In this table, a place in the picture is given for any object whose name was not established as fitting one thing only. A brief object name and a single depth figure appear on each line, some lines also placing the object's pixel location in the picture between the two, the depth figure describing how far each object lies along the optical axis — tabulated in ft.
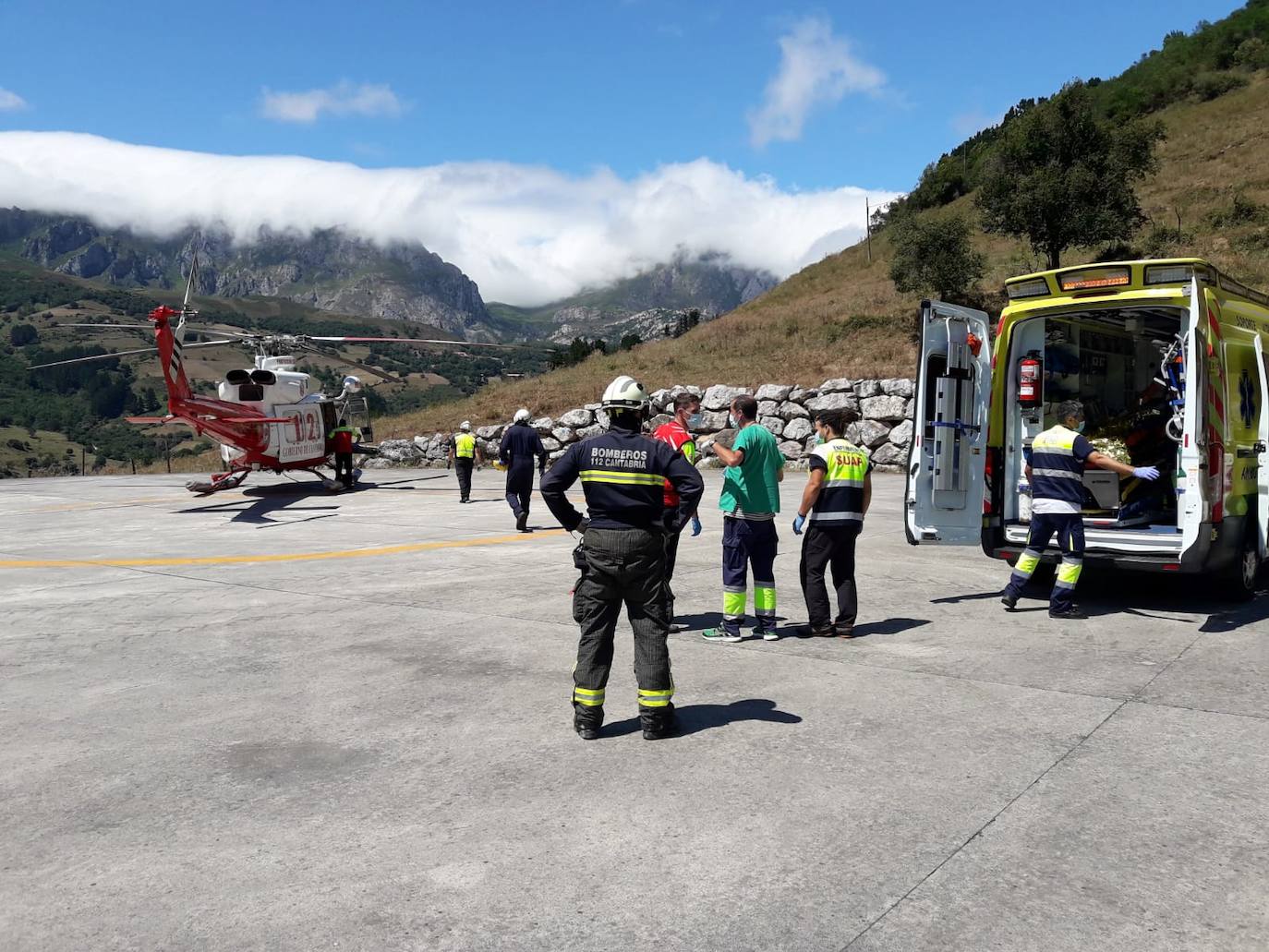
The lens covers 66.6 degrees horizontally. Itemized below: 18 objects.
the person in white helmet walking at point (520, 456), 45.29
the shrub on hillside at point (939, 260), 124.77
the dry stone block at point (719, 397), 95.71
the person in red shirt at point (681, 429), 25.39
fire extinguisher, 29.76
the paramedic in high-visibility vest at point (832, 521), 23.82
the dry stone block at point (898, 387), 85.87
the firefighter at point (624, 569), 16.26
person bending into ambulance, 25.49
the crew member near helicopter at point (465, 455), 60.90
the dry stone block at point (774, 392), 92.79
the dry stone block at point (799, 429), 88.94
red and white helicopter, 62.23
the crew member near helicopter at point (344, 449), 74.79
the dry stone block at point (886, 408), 84.99
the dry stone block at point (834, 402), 88.28
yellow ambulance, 24.39
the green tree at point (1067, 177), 118.01
